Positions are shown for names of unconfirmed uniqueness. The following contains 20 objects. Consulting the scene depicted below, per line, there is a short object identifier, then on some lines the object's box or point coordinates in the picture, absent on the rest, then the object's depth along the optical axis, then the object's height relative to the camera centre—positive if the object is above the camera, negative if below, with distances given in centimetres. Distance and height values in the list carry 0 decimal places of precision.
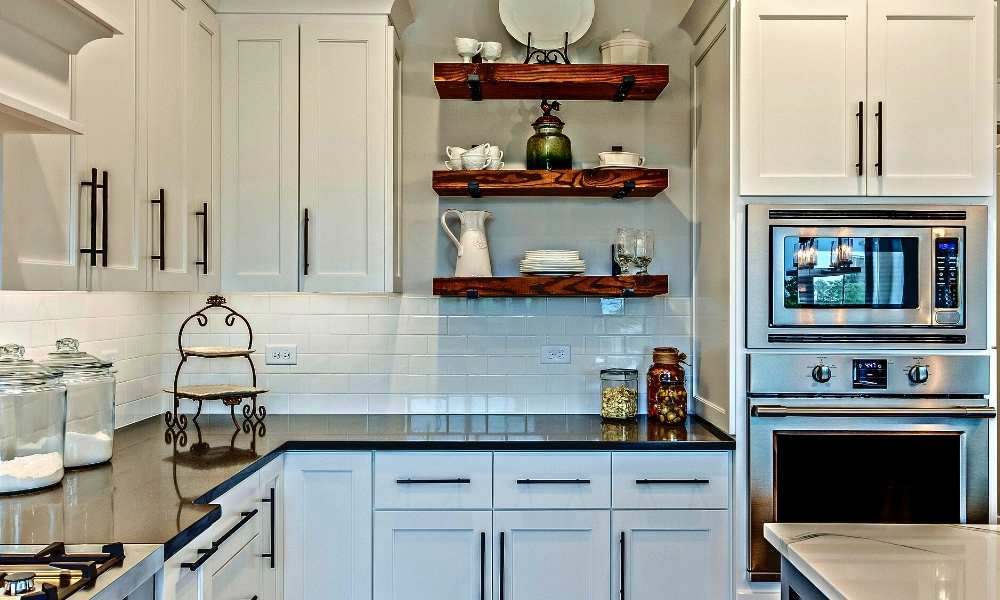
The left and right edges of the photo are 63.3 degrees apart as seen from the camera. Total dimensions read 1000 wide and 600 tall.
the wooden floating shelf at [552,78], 307 +84
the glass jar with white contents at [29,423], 194 -32
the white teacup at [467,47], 313 +97
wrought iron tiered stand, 278 -34
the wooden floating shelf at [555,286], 307 +4
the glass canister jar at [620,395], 318 -38
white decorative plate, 329 +113
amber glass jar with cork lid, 314 -35
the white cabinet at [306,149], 304 +55
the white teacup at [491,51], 316 +96
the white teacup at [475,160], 313 +53
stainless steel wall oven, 272 -49
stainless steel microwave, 273 +8
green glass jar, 317 +59
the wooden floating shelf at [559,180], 308 +45
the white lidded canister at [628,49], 321 +99
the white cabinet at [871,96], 274 +69
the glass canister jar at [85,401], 224 -30
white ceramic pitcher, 321 +20
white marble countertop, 131 -47
